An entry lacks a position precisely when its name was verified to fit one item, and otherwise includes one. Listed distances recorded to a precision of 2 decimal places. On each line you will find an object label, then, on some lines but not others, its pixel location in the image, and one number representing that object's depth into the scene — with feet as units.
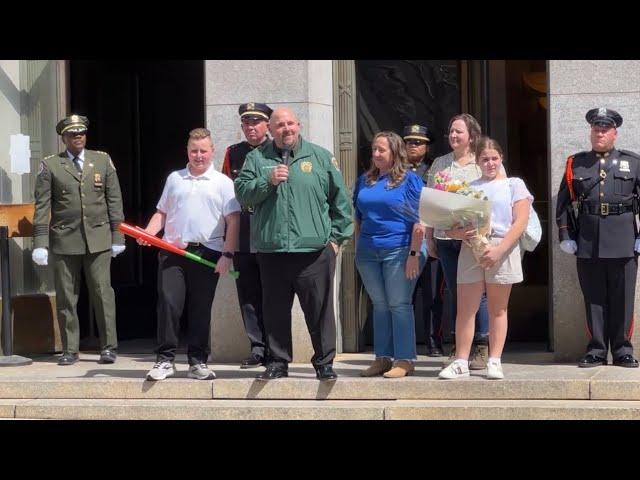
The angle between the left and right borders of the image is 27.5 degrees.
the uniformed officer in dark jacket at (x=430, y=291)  36.14
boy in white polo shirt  32.22
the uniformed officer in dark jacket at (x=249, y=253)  33.91
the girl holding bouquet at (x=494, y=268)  31.48
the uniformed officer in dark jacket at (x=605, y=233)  33.40
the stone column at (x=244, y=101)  36.11
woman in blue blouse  31.78
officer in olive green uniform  36.73
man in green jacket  30.45
